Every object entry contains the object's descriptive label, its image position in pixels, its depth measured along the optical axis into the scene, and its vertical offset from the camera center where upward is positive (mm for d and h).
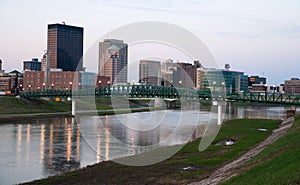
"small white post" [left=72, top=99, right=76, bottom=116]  111312 -5457
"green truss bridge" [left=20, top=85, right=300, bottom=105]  90281 -1234
